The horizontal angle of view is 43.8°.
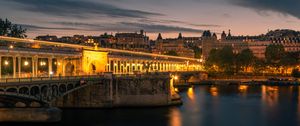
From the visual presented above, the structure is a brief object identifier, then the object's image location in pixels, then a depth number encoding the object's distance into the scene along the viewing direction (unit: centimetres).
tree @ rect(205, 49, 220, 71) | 15538
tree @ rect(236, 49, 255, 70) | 15471
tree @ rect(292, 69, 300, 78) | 14143
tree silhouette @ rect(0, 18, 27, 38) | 12886
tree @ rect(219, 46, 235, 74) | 15251
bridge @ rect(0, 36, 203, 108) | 4400
